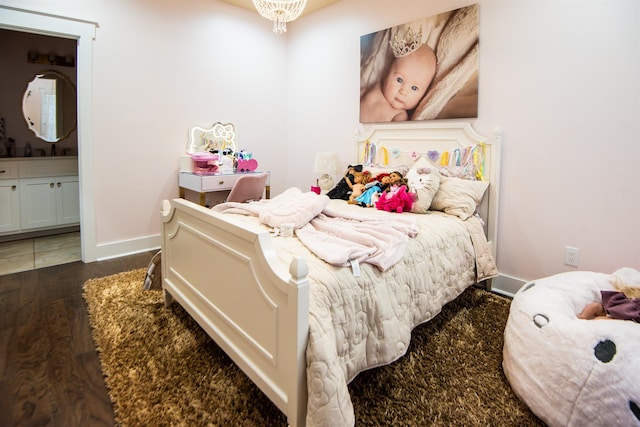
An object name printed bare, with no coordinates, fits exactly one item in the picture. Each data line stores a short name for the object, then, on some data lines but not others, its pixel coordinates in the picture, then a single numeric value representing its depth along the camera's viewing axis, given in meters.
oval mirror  4.29
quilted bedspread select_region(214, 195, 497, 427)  1.24
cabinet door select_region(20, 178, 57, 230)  3.99
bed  1.26
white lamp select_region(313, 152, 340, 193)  3.79
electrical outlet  2.45
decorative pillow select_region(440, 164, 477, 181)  2.84
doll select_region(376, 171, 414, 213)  2.67
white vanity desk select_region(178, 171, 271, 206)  3.57
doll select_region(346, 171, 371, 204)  3.09
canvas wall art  2.85
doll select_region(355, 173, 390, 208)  2.91
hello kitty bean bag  1.30
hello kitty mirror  3.91
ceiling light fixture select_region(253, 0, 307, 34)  2.83
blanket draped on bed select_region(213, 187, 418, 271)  1.67
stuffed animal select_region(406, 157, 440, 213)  2.65
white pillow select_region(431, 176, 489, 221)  2.63
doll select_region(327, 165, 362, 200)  3.31
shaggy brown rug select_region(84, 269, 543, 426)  1.52
